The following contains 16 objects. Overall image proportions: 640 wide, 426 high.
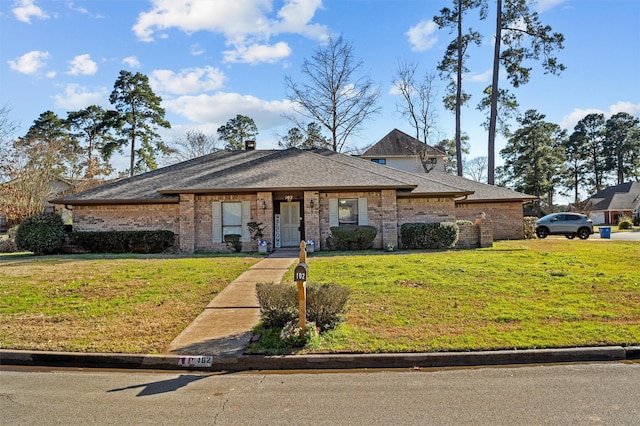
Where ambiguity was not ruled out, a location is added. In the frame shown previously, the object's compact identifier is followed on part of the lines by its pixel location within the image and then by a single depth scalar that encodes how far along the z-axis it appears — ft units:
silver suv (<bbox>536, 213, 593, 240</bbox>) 77.05
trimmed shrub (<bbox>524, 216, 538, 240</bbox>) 72.84
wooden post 17.35
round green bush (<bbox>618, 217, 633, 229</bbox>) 113.80
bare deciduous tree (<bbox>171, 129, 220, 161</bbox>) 146.45
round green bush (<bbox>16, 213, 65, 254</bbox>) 50.85
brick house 54.08
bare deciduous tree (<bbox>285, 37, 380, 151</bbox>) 102.37
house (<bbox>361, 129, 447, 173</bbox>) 127.34
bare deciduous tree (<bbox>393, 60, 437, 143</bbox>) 112.06
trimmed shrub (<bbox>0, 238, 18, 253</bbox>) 57.37
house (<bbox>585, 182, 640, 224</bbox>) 152.97
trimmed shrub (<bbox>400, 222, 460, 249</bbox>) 52.47
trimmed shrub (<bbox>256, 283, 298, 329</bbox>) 19.48
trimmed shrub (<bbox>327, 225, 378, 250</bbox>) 52.21
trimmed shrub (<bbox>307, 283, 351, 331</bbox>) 19.27
